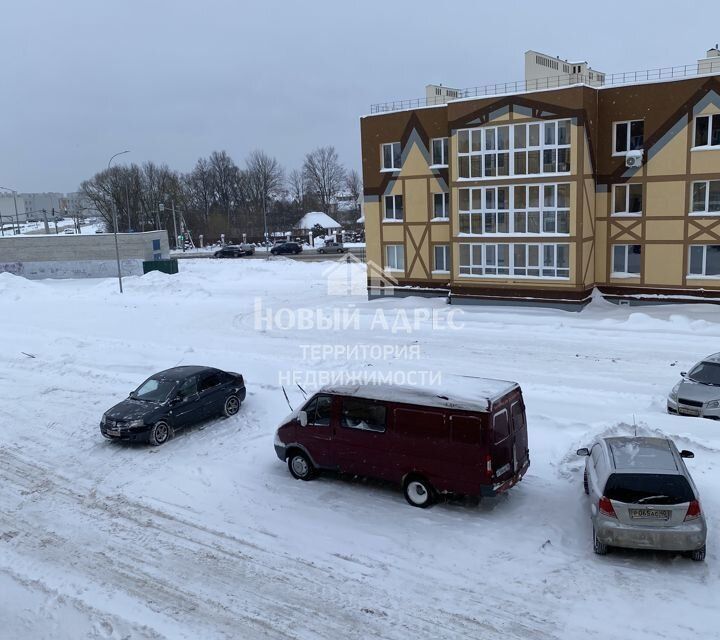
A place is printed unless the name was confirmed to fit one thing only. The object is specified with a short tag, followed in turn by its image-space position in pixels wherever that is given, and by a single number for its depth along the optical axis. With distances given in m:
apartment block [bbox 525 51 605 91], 30.00
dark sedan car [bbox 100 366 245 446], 13.21
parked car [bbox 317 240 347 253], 68.19
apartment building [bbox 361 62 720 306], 25.95
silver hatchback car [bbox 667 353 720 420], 13.35
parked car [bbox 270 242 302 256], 67.50
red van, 9.30
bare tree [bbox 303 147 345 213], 114.88
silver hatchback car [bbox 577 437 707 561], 7.76
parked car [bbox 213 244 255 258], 67.67
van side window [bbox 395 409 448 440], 9.56
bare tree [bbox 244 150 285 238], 107.25
